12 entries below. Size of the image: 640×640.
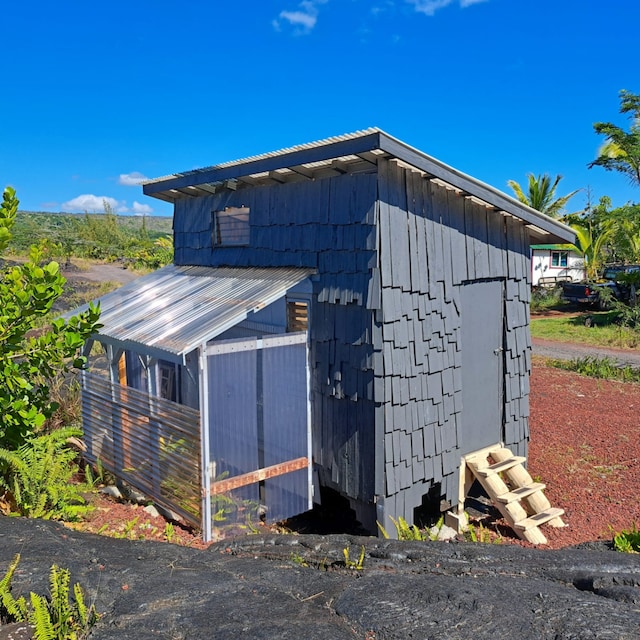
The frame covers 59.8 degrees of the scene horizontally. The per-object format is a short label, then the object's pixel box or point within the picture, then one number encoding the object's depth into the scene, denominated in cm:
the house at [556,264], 2939
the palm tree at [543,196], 2970
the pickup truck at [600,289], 2162
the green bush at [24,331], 497
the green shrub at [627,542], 479
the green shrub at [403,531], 550
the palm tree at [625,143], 2191
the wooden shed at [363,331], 580
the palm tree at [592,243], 2542
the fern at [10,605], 260
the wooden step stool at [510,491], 620
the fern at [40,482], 517
